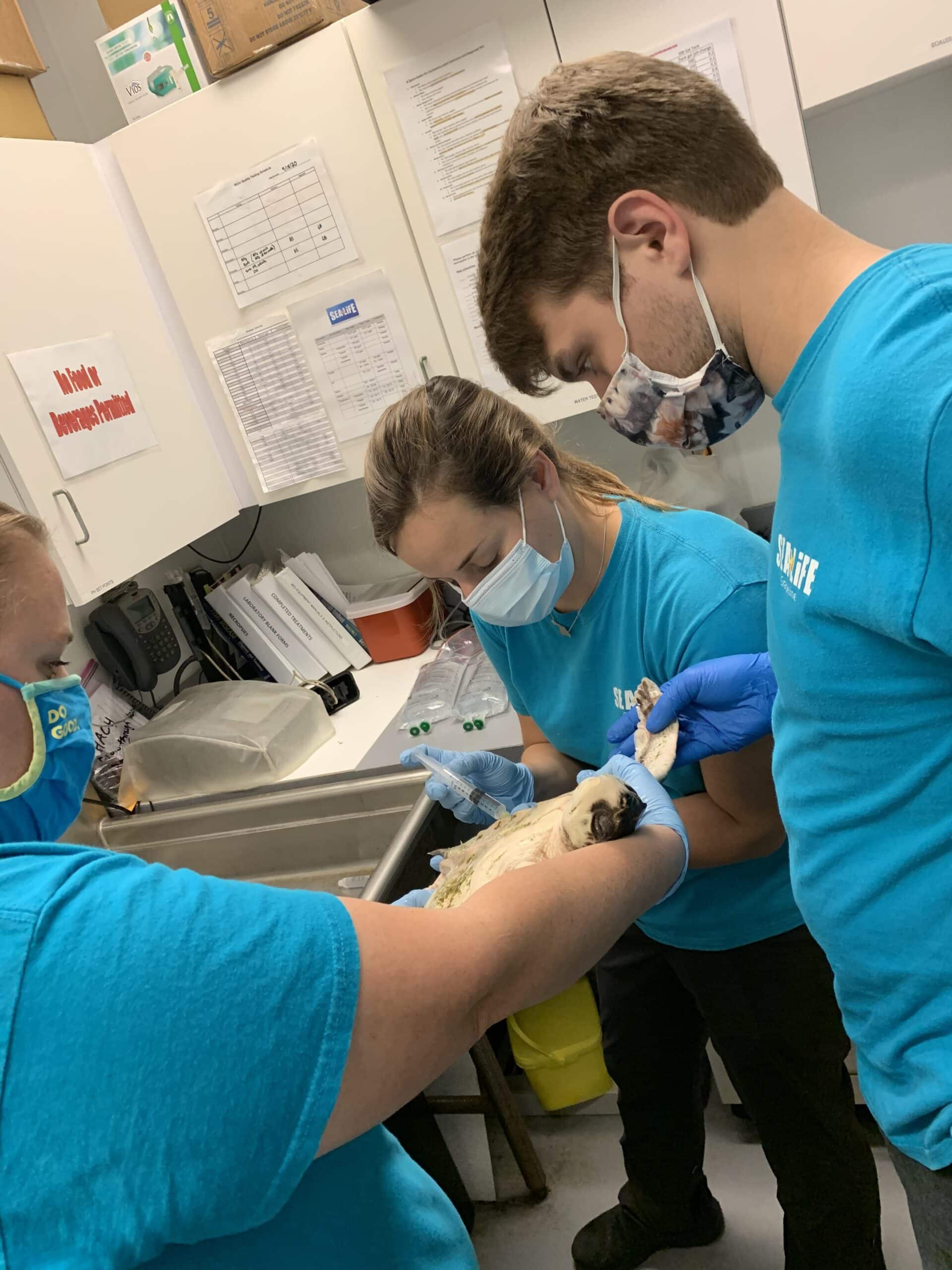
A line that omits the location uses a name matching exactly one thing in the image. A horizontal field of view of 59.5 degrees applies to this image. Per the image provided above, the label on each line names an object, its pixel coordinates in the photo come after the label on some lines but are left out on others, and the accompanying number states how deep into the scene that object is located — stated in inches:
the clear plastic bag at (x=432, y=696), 79.8
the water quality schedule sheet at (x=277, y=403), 87.0
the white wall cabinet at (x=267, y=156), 77.4
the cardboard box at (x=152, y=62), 81.2
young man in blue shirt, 22.5
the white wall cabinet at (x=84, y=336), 71.5
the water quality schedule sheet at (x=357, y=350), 83.0
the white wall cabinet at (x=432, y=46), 72.2
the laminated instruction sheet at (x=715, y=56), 68.6
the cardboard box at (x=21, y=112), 77.7
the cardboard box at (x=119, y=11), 83.6
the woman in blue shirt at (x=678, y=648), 43.9
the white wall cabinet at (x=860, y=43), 64.1
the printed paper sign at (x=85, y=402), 72.7
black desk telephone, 85.8
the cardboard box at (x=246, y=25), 75.3
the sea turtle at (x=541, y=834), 36.1
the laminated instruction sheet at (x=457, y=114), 73.7
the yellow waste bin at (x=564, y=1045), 76.4
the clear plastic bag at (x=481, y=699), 76.5
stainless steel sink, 70.4
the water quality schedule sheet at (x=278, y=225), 80.3
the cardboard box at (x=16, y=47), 77.5
